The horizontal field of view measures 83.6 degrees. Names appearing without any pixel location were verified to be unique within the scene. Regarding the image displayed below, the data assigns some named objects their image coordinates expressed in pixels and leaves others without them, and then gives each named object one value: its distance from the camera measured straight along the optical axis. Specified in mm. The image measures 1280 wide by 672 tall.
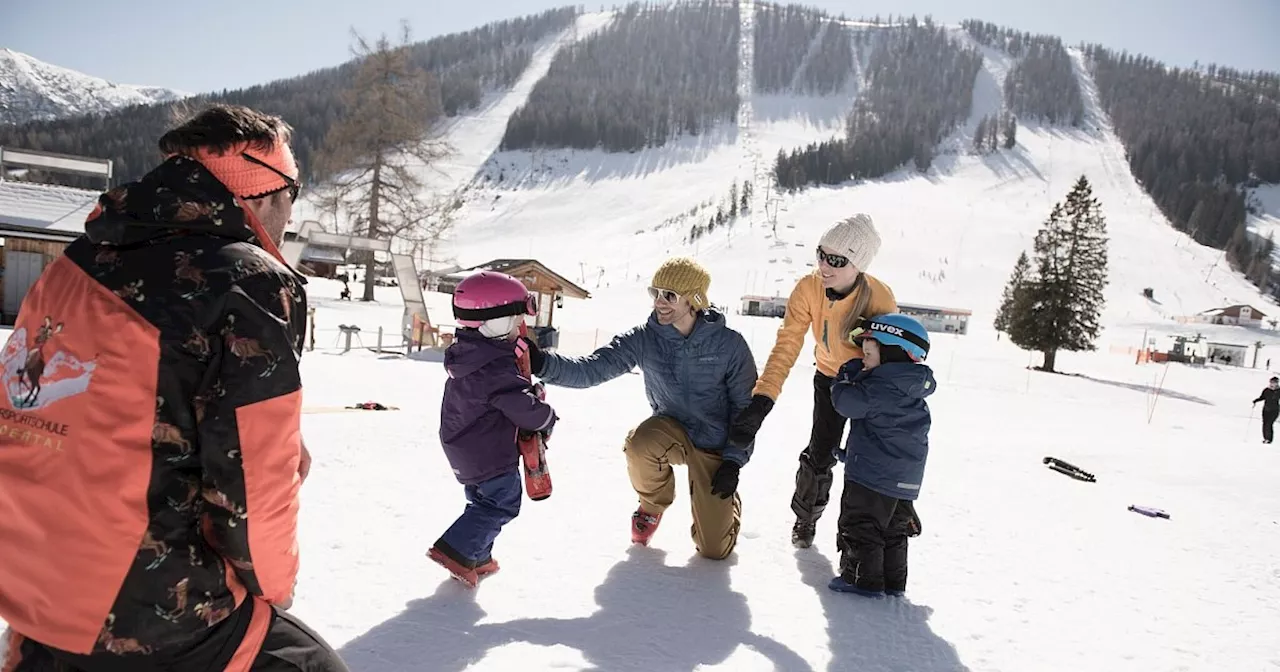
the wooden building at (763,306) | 57750
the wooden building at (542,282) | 19531
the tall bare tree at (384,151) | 29812
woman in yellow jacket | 4035
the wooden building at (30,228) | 16594
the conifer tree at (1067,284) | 33906
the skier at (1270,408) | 13547
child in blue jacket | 3637
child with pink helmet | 3168
